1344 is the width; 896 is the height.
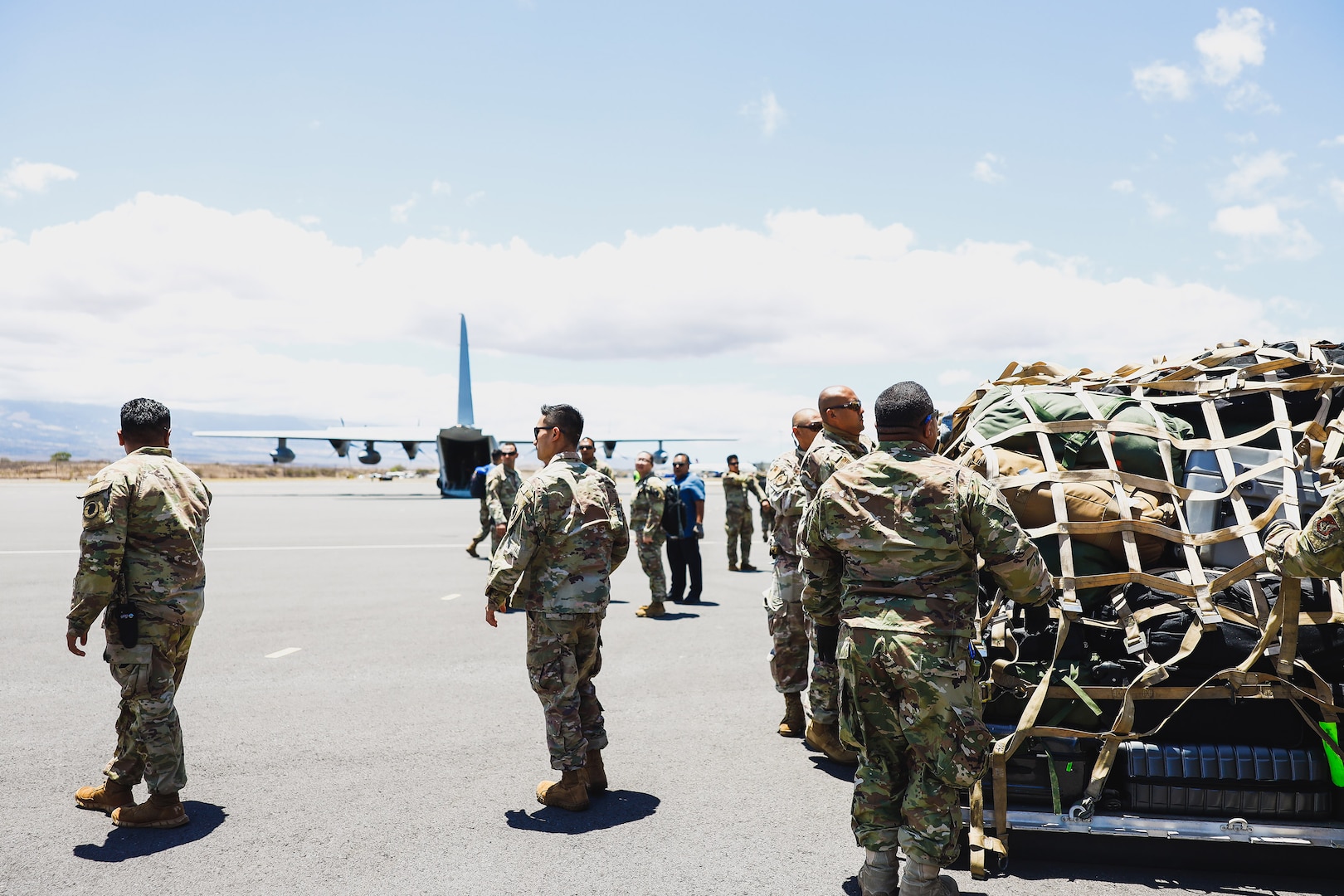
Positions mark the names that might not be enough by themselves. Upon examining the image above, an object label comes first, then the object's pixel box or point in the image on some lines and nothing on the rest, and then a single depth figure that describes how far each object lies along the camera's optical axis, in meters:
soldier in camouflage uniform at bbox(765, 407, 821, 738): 5.82
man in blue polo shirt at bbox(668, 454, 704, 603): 11.58
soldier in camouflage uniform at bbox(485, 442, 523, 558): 13.51
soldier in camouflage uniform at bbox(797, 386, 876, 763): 5.18
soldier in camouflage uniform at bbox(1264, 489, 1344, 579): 3.26
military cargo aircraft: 35.28
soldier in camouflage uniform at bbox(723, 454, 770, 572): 14.71
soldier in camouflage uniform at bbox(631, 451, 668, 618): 10.70
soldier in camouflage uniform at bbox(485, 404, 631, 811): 4.67
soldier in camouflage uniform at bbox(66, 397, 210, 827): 4.29
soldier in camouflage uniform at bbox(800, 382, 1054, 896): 3.34
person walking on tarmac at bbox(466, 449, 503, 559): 15.97
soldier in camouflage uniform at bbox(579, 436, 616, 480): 10.74
